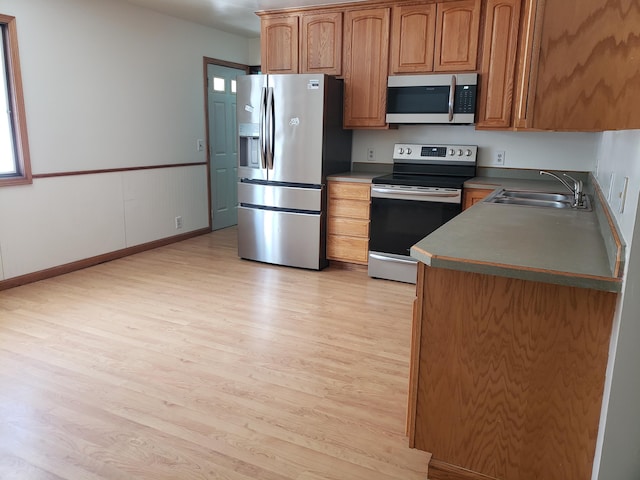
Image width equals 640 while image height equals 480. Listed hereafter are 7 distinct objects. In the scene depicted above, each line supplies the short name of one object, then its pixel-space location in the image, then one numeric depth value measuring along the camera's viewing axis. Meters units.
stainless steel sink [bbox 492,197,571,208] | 3.03
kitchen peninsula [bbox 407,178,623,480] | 1.52
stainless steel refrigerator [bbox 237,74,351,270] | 4.28
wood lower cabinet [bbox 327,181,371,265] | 4.34
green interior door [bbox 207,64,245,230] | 5.95
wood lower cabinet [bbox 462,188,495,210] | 3.83
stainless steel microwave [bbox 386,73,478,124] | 3.96
